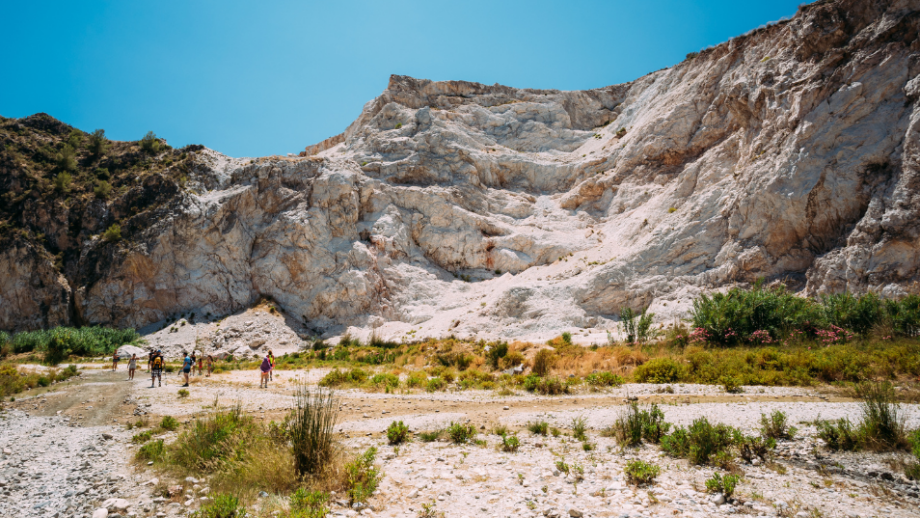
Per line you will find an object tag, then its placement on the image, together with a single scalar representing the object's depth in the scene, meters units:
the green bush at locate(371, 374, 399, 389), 15.59
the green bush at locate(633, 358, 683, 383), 13.66
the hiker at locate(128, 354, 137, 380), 19.83
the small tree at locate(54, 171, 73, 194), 37.70
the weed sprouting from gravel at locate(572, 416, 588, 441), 7.69
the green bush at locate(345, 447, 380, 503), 5.25
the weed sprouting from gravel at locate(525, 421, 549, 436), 8.25
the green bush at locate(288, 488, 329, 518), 4.62
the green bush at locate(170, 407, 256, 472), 6.66
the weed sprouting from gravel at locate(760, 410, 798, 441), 6.88
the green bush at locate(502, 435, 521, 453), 7.26
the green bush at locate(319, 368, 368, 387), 16.20
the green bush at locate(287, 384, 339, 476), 5.76
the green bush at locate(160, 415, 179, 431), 9.46
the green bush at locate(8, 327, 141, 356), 27.06
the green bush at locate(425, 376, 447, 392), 14.71
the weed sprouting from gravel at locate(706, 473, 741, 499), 4.95
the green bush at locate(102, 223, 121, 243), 35.28
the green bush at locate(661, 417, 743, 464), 6.22
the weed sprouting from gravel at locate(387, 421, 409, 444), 7.91
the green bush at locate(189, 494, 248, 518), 4.73
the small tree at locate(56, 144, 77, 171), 40.12
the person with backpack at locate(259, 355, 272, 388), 17.05
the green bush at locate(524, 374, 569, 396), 13.16
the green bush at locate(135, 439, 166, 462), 7.23
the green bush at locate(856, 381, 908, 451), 5.96
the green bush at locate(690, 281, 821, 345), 16.94
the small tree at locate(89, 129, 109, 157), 43.12
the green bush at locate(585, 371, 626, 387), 13.80
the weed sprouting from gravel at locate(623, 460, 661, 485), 5.57
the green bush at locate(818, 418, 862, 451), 6.19
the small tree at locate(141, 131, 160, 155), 43.55
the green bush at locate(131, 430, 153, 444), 8.57
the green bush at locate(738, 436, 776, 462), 6.21
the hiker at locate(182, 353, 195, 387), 17.55
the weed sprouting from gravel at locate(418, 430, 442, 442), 8.04
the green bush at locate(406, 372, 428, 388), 15.77
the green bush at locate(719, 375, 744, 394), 11.52
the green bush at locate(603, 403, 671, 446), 7.25
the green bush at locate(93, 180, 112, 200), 38.03
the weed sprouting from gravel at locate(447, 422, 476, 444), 7.88
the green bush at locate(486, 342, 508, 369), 19.23
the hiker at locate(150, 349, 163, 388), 17.32
